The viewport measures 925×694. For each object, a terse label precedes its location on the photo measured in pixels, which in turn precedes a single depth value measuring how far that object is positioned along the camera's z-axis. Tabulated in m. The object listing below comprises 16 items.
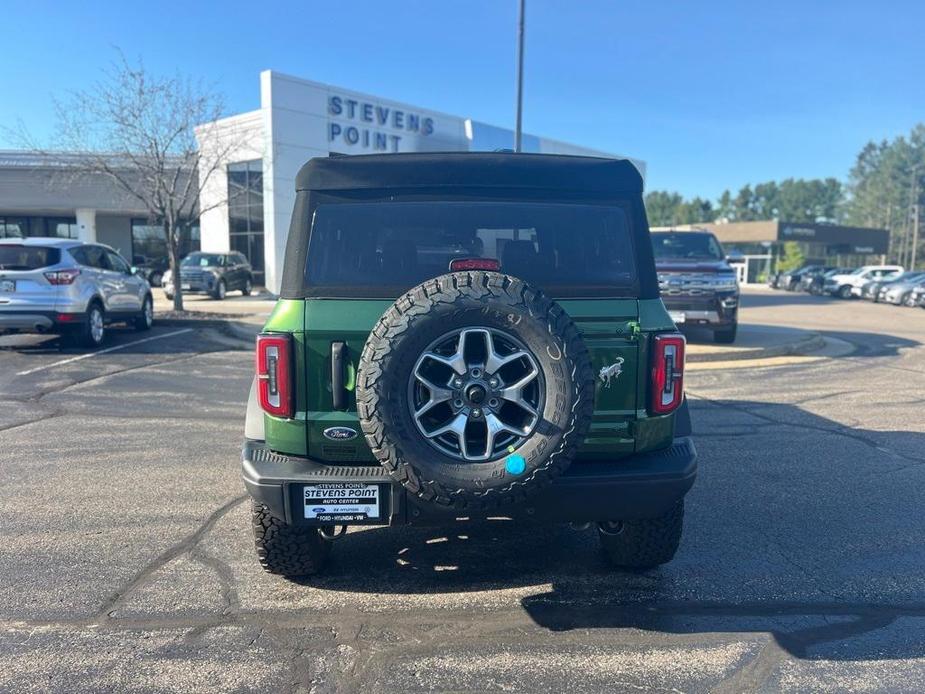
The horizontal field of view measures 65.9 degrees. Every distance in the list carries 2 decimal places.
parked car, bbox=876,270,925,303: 30.14
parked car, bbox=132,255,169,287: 32.22
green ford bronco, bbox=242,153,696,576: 2.94
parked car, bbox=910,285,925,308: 27.78
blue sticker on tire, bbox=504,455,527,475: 2.92
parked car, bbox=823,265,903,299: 34.92
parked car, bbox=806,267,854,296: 38.91
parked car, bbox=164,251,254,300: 24.22
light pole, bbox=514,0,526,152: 15.41
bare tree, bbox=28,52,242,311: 17.09
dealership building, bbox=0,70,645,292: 25.64
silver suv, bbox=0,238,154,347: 10.88
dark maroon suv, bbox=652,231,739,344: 12.36
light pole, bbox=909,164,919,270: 100.50
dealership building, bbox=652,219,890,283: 61.91
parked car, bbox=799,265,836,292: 40.59
